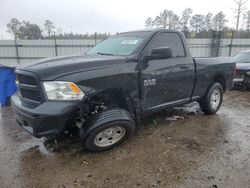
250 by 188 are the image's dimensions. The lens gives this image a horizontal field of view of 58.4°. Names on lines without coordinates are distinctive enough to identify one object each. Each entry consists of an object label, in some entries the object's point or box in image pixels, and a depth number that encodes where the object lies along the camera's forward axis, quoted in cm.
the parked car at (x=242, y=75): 811
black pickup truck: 293
